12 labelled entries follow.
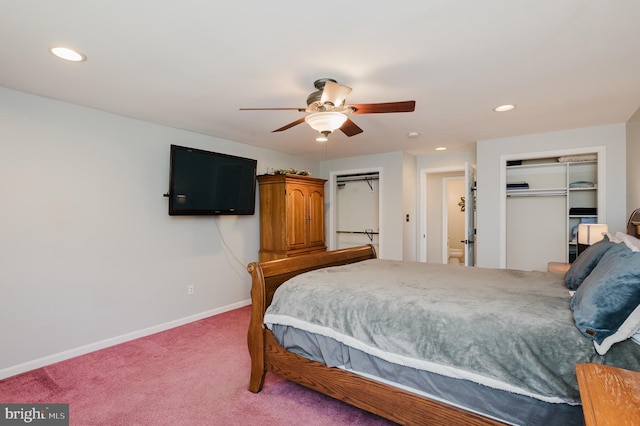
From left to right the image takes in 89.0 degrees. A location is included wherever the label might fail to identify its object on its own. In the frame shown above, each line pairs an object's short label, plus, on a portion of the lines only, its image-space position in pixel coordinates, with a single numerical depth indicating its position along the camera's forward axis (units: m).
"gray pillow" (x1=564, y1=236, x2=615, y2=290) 2.08
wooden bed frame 1.75
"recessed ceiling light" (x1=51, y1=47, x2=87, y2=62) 2.05
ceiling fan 2.26
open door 4.25
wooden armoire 4.67
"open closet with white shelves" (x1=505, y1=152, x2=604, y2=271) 4.12
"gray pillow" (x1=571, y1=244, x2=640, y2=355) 1.39
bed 1.46
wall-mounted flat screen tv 3.66
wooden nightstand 0.88
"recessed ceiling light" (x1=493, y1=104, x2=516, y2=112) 3.07
